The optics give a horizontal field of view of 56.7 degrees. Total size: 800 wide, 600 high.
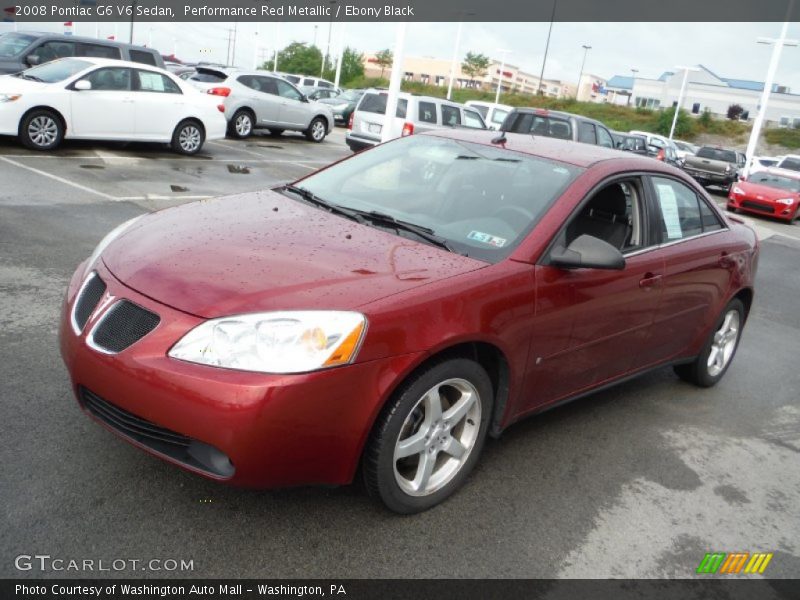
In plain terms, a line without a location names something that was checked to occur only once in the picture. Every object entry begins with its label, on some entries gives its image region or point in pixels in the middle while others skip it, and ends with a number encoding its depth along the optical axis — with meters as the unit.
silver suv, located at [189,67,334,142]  18.00
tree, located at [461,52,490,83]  85.25
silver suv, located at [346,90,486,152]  16.94
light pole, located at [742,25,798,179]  29.25
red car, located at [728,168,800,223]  18.41
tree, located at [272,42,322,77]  79.44
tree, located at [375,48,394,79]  91.06
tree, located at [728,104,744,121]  67.50
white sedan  11.45
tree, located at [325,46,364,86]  75.94
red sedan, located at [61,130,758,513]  2.62
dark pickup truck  25.55
